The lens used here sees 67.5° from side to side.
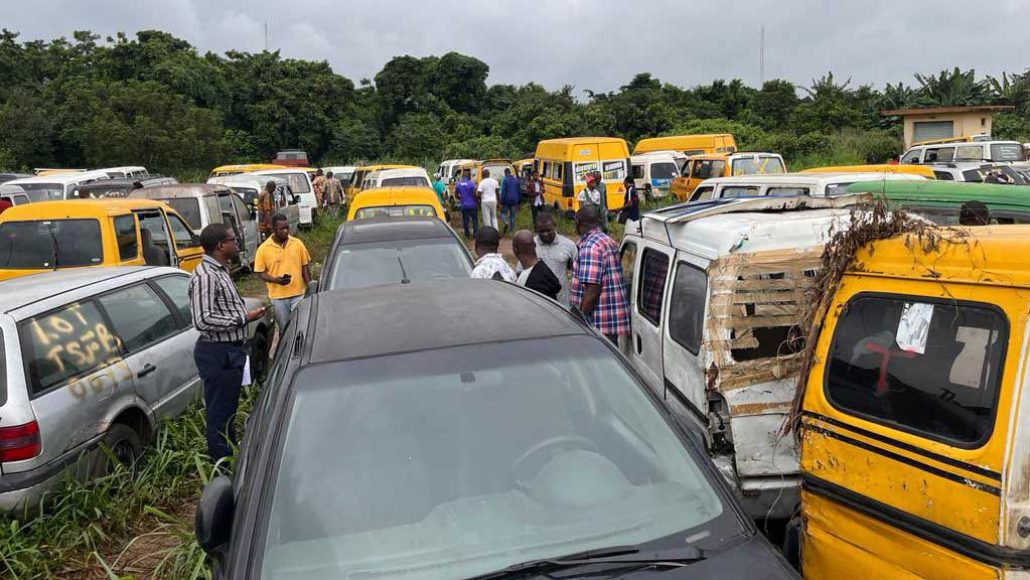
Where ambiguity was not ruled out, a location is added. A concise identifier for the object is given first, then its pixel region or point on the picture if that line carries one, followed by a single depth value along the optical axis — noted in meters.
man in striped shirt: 5.34
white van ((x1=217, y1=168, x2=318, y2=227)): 20.16
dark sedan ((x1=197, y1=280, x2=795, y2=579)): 2.22
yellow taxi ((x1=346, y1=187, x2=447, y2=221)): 10.62
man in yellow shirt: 8.02
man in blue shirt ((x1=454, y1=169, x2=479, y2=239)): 17.42
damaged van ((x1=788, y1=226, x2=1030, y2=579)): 2.29
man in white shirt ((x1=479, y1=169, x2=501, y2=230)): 17.58
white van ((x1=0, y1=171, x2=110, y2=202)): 16.70
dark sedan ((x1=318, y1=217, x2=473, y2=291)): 6.99
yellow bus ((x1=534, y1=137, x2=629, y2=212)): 19.70
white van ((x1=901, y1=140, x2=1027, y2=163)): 19.09
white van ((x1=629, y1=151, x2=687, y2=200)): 23.11
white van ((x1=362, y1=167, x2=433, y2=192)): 17.30
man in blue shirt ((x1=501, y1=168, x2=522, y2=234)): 18.47
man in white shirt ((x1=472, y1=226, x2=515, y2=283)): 6.20
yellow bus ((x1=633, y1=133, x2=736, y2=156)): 28.27
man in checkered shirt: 6.04
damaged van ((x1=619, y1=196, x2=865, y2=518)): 3.81
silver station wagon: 4.42
